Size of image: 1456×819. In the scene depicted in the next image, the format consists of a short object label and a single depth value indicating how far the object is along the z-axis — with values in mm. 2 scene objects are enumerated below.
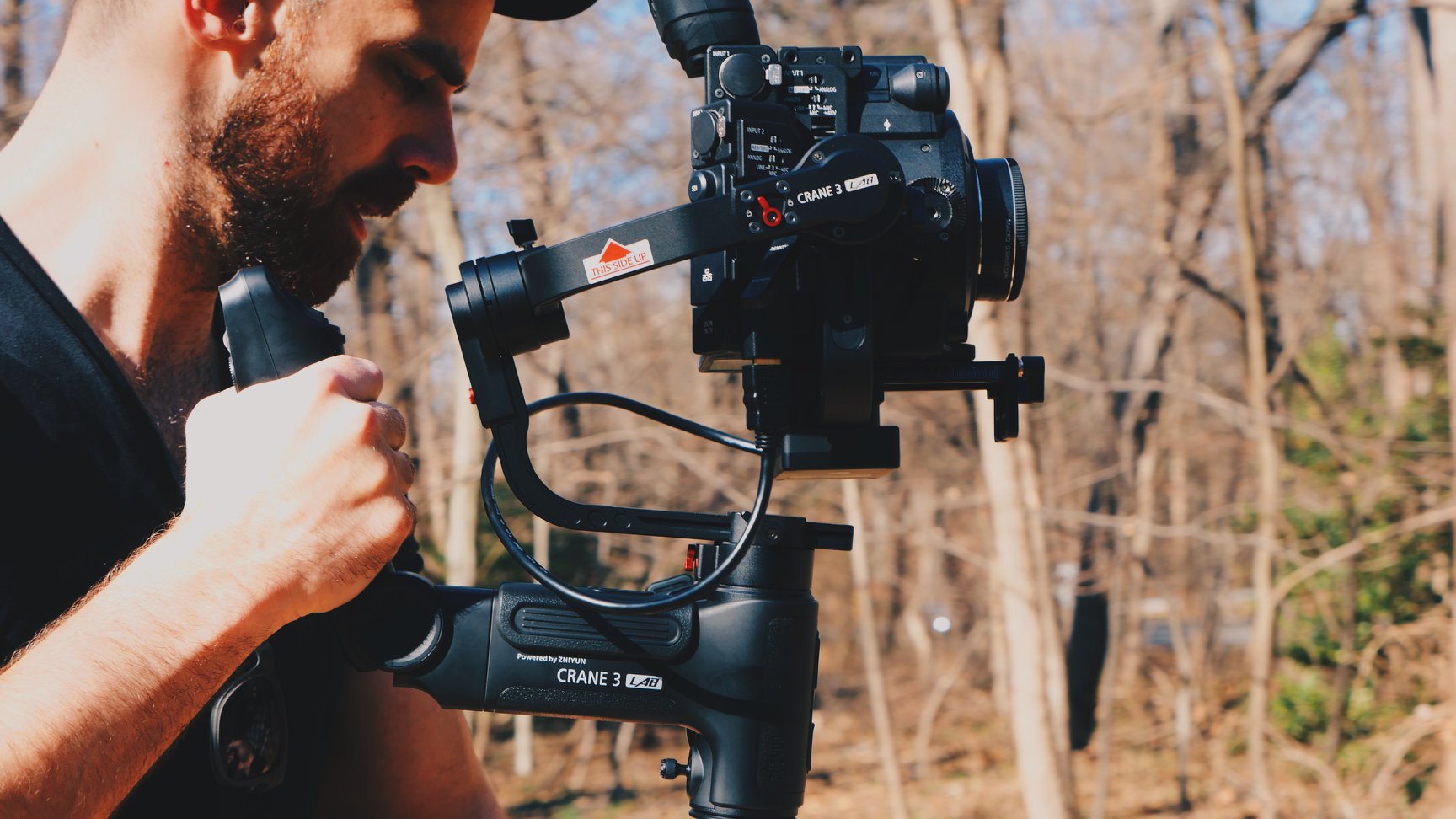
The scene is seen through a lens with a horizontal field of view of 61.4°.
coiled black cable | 1301
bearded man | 1100
